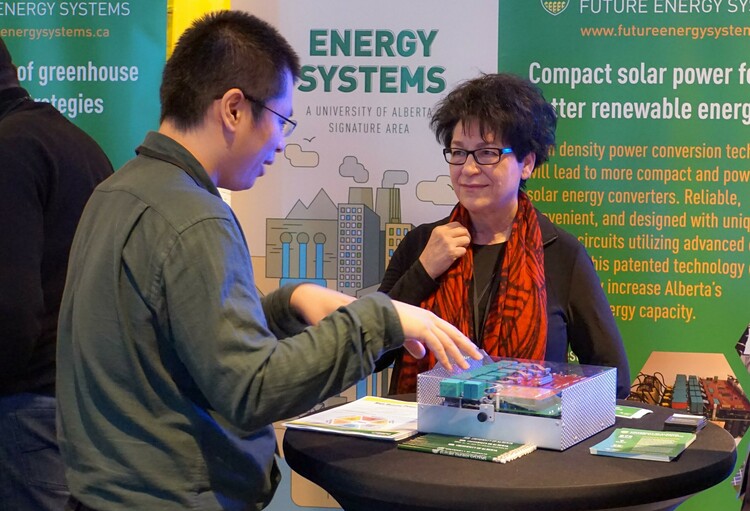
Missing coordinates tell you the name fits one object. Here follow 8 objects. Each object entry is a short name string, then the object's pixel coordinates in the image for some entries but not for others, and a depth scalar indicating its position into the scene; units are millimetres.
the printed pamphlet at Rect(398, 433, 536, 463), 1621
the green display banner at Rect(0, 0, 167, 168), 3414
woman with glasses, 2566
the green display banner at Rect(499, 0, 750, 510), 3059
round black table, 1451
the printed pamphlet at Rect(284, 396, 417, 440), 1826
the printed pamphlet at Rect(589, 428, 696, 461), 1646
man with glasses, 1331
